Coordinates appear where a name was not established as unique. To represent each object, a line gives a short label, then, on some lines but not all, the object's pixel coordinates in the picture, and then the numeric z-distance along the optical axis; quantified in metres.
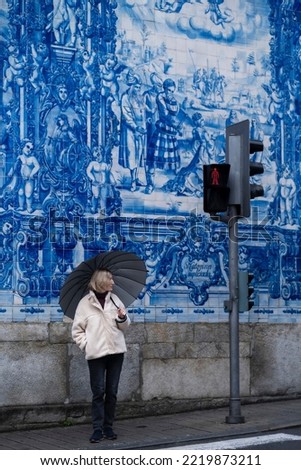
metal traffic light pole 11.68
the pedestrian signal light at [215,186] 11.59
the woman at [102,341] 10.48
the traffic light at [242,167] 11.72
